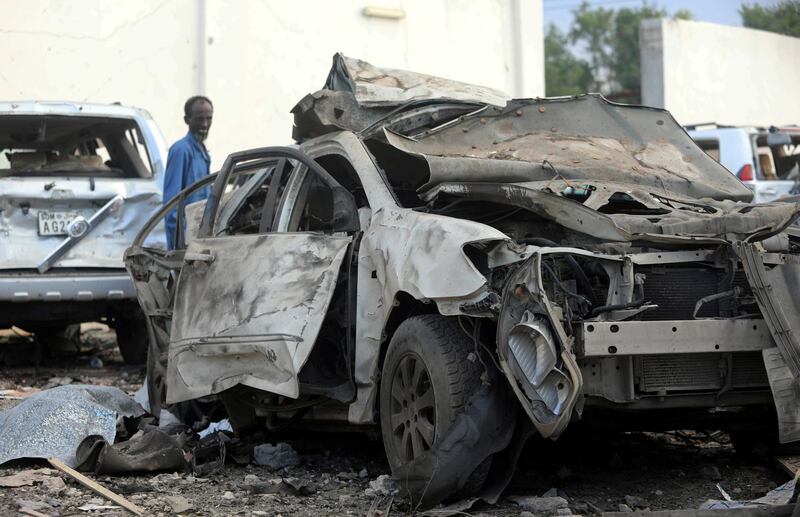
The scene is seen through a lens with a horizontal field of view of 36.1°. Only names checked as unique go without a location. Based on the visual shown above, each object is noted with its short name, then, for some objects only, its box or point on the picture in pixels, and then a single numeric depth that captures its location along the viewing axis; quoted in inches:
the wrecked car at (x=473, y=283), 185.5
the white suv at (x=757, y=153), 573.9
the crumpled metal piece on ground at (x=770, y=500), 183.3
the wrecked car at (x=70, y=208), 347.3
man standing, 353.4
